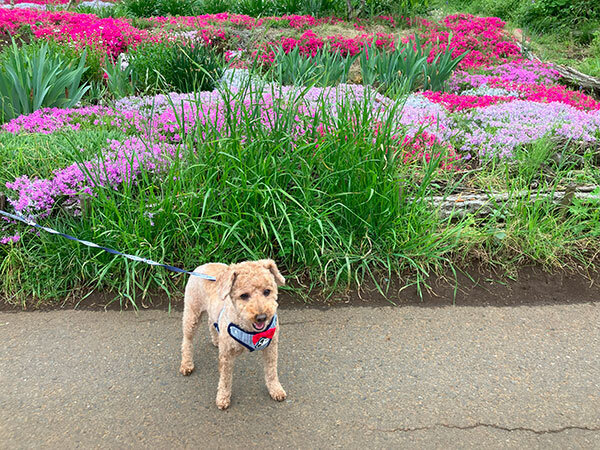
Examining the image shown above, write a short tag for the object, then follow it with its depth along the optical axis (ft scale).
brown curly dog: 6.75
